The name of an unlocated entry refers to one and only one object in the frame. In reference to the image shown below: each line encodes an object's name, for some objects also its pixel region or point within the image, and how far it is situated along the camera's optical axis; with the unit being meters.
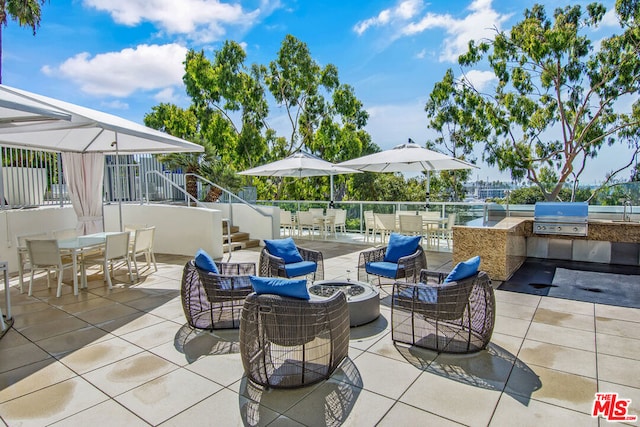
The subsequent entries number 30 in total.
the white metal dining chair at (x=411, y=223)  8.12
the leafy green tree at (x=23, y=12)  12.19
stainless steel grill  6.45
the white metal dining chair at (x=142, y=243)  6.00
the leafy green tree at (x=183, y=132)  10.73
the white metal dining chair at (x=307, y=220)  10.24
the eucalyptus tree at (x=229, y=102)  16.59
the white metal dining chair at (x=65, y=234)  6.25
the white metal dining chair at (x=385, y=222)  8.72
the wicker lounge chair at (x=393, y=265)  4.58
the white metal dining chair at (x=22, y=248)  5.28
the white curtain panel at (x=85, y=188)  7.21
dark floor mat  4.86
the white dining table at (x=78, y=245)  5.08
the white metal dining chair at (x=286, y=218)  10.71
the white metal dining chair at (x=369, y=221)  9.43
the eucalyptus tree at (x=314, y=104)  17.45
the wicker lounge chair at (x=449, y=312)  3.18
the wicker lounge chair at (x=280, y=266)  4.70
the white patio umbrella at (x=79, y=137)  4.41
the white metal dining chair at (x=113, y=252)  5.31
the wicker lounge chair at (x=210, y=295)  3.66
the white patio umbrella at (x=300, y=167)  9.52
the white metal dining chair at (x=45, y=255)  4.89
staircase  8.79
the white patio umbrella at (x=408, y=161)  7.74
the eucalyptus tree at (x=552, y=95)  14.72
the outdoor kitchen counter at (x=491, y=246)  5.73
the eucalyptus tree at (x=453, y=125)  18.14
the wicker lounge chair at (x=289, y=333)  2.62
